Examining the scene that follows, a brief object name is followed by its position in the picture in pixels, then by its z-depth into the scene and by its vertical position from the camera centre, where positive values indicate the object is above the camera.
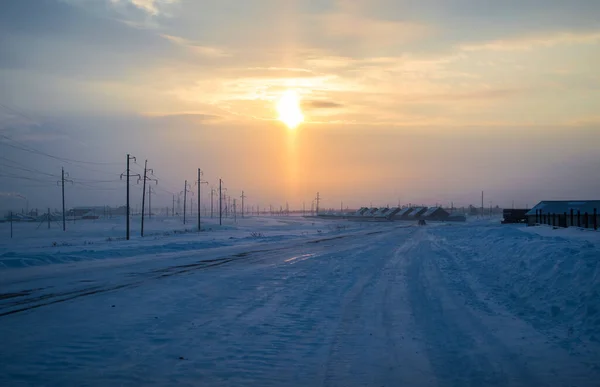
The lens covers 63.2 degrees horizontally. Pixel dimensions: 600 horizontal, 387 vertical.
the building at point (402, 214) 161.16 -1.90
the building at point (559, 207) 66.81 +0.24
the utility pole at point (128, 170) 52.78 +4.11
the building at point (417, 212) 157.25 -1.22
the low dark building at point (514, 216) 80.38 -1.26
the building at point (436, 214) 151.38 -1.77
